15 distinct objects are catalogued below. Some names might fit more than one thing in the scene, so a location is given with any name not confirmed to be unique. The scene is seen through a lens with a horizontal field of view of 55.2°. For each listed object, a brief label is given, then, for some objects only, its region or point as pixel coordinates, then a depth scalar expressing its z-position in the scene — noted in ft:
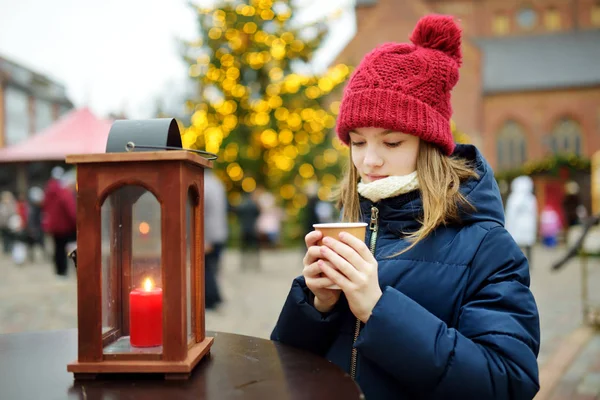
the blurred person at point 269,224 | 57.67
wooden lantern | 3.69
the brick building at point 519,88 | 110.01
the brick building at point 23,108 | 93.44
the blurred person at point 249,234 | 40.11
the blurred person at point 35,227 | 45.34
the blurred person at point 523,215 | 37.86
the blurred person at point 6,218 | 53.11
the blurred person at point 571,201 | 77.92
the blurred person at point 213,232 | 22.60
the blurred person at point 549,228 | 60.70
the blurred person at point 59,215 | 28.78
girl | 4.11
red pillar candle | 3.92
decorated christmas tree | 53.36
